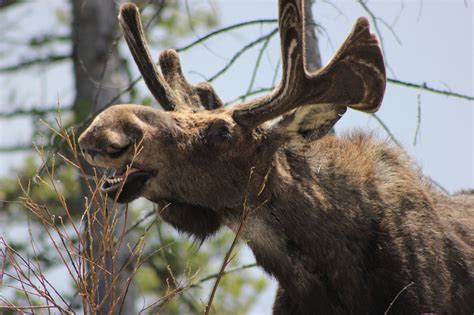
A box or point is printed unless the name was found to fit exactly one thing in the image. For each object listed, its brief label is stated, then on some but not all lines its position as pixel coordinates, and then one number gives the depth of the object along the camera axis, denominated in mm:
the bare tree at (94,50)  27078
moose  12906
